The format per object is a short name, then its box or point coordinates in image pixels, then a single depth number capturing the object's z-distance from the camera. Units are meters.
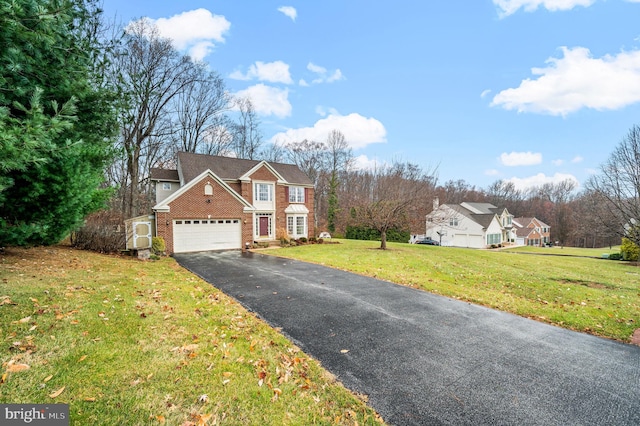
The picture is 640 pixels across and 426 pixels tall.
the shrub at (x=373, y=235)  33.25
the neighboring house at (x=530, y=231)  52.21
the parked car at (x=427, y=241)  36.84
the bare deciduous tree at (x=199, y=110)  26.70
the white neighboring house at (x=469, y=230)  38.00
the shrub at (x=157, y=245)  14.90
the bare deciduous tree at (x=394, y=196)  17.97
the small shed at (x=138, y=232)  14.30
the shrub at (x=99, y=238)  13.40
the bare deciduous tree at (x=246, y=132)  33.25
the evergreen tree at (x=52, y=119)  3.96
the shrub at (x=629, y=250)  20.54
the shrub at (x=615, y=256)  22.81
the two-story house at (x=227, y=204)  16.42
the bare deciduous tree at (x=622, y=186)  17.91
